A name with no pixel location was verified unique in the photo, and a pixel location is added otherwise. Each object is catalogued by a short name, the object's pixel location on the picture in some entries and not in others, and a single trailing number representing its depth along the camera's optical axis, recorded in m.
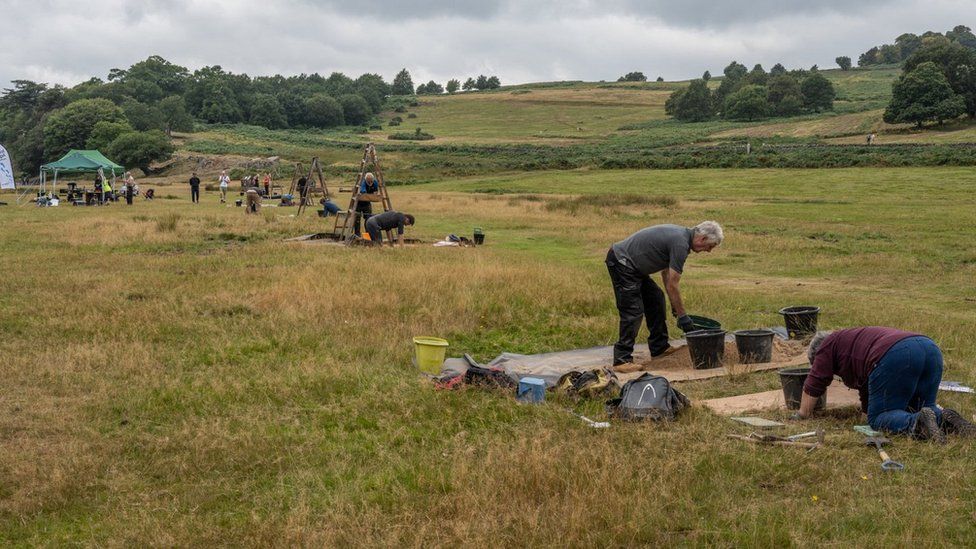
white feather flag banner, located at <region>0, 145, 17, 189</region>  37.34
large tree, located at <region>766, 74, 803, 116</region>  115.00
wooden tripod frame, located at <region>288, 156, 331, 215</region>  32.69
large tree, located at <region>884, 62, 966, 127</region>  76.06
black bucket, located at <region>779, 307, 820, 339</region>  10.55
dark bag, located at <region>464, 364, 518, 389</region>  8.18
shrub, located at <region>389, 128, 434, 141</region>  116.25
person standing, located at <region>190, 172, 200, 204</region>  39.97
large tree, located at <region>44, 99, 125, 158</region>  92.19
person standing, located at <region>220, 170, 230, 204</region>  40.53
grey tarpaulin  9.26
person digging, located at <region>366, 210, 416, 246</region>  20.28
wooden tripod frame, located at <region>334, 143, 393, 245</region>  21.53
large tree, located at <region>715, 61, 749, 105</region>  130.62
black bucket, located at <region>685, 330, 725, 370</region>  9.34
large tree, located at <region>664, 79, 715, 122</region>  125.25
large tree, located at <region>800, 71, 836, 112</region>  116.81
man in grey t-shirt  9.27
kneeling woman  6.46
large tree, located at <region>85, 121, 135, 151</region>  87.50
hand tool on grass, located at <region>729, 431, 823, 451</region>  6.32
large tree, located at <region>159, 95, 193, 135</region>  114.19
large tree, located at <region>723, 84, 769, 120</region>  114.81
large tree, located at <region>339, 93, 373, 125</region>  146.38
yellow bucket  9.03
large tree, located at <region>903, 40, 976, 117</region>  77.94
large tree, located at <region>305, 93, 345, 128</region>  140.25
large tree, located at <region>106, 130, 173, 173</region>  80.56
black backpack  7.07
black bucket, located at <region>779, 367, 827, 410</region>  7.65
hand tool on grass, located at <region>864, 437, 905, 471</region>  5.89
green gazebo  40.72
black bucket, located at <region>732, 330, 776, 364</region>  9.53
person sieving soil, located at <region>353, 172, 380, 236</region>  22.50
